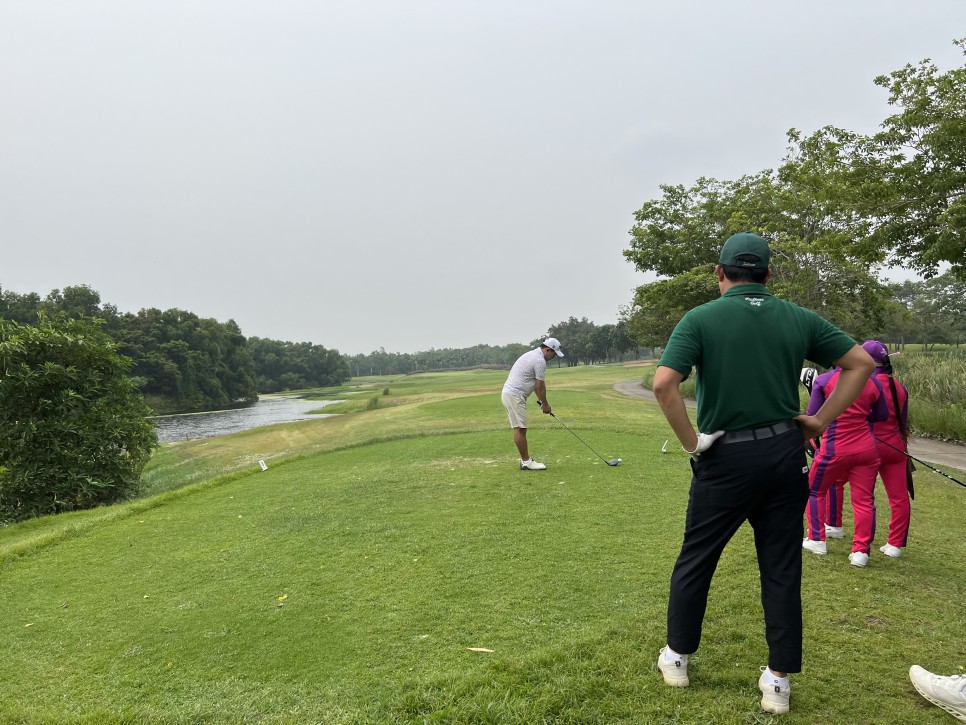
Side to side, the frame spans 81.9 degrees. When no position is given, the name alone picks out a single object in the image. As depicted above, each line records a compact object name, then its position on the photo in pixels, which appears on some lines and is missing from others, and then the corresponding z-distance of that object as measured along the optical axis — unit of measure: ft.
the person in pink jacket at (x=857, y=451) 16.52
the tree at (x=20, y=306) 280.31
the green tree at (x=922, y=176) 42.32
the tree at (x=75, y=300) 295.48
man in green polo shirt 9.41
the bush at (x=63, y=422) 42.29
